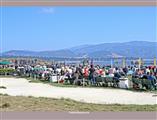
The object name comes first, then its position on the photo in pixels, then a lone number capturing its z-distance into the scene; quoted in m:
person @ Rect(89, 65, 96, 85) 23.27
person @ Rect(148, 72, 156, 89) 19.12
